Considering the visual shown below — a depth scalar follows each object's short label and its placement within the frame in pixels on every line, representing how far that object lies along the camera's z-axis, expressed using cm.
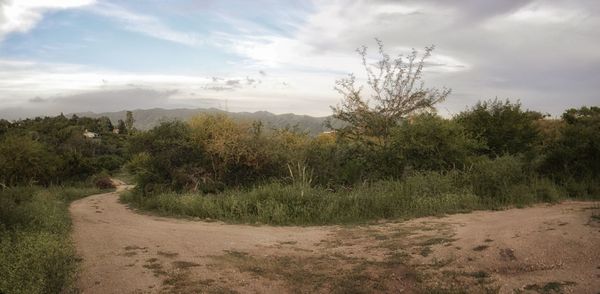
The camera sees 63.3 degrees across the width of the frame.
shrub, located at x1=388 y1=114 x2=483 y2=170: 1717
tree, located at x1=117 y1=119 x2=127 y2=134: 7325
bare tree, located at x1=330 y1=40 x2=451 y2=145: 1961
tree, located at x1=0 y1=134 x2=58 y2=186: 2875
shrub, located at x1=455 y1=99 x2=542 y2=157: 2259
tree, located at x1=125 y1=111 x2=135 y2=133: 6994
